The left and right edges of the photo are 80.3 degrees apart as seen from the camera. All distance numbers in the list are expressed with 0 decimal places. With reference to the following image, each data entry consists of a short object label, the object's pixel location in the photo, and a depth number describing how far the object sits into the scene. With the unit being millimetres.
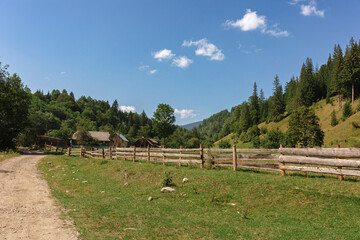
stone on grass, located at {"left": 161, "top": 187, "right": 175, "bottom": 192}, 10359
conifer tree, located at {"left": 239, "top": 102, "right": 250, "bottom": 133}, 116562
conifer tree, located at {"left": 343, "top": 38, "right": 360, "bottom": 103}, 67312
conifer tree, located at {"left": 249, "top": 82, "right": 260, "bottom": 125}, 119188
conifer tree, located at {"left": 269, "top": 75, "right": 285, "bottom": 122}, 102625
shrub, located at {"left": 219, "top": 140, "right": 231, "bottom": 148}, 100688
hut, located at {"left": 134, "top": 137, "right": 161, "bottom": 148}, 83625
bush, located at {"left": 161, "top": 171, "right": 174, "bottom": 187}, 11109
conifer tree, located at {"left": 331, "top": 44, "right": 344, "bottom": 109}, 70125
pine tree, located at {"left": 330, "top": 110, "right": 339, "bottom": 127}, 63719
